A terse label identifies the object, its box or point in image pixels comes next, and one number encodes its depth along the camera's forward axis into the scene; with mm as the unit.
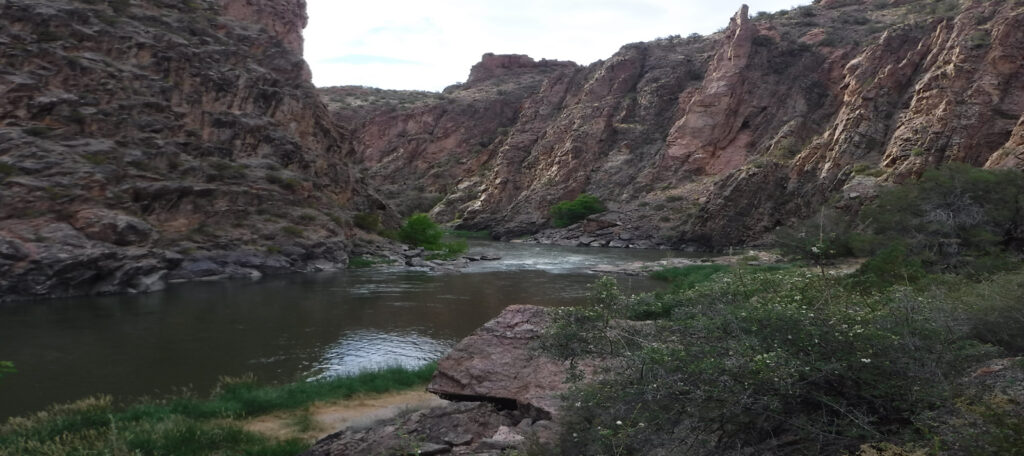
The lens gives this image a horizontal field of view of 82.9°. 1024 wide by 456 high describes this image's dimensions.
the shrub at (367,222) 42438
